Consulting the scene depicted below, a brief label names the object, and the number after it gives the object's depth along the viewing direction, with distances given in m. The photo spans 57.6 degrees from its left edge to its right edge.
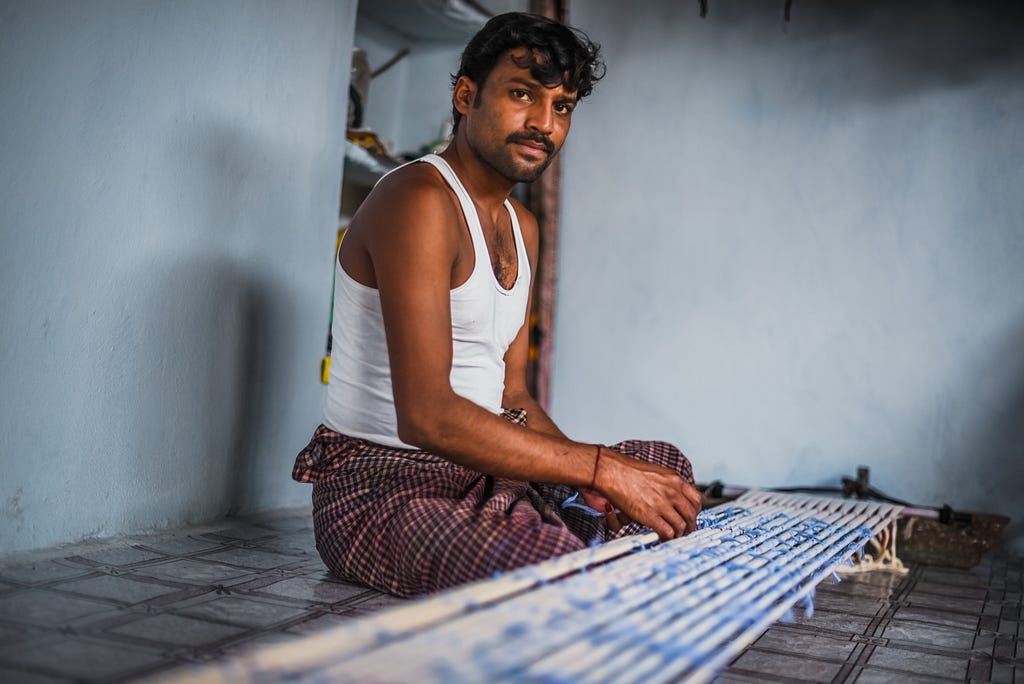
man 1.62
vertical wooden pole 4.08
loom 0.87
